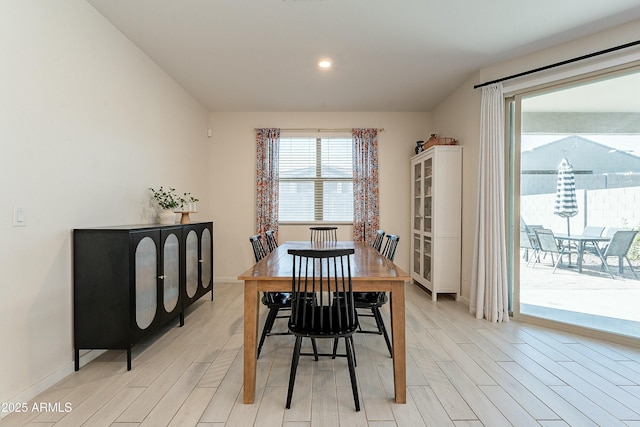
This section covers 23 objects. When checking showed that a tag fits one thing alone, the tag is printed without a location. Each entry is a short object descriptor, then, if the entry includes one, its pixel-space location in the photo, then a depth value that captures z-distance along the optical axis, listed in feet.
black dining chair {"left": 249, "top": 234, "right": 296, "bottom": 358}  8.33
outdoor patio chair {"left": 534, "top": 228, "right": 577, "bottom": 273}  10.68
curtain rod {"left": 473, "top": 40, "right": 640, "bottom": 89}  8.92
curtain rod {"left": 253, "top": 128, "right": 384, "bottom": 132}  17.06
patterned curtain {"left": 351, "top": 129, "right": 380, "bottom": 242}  16.88
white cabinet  13.75
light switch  6.28
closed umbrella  10.44
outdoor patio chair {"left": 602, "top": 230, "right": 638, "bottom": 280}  9.48
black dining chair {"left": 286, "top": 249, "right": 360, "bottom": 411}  6.18
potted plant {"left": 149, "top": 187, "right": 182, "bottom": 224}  10.93
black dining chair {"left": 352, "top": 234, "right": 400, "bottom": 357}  8.28
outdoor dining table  10.03
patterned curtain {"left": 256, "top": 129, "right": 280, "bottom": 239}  16.78
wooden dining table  6.44
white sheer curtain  11.23
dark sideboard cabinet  7.63
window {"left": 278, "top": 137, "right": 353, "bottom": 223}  17.24
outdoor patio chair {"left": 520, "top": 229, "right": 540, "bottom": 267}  11.15
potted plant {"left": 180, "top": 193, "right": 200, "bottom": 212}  13.38
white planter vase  10.88
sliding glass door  9.46
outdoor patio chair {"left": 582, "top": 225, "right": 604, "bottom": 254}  10.07
